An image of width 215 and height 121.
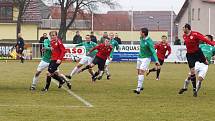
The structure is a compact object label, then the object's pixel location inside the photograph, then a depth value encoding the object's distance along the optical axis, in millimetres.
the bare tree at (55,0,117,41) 69531
